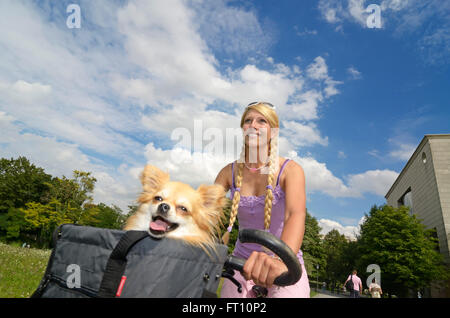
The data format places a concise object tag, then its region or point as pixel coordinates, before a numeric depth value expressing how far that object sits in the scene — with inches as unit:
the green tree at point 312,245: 1257.1
